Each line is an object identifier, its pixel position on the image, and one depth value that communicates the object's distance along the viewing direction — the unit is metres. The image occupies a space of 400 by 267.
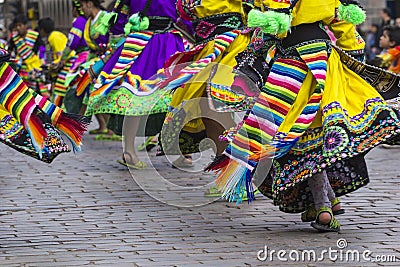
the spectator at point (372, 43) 19.58
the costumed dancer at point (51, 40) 15.91
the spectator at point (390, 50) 12.16
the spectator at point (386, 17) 18.77
